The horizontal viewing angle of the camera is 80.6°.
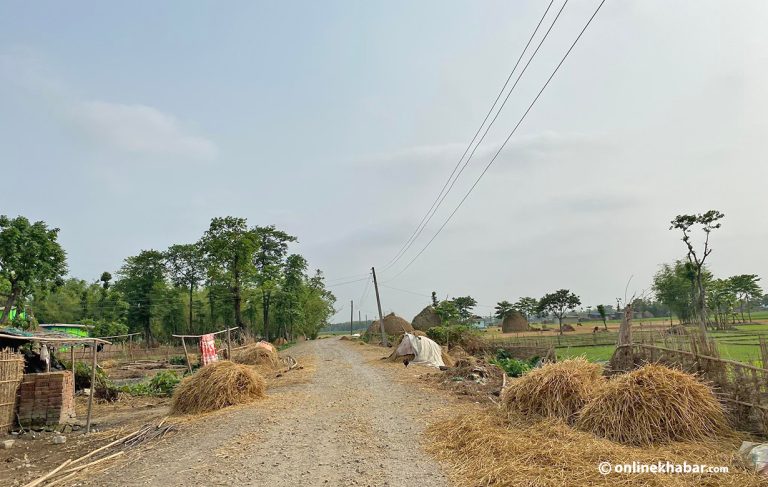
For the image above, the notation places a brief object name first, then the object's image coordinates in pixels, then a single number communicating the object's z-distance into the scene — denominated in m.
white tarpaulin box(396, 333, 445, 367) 18.77
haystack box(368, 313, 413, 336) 43.06
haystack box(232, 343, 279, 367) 19.48
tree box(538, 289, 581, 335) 67.25
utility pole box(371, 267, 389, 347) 32.00
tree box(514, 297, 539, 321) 78.88
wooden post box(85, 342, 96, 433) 8.75
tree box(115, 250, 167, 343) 50.19
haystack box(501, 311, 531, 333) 57.38
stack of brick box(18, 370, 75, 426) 9.19
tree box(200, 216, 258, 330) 35.81
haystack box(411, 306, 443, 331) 42.97
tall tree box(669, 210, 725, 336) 38.84
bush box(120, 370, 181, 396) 14.44
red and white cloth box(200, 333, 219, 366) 15.96
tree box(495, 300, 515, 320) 81.25
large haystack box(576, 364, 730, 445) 5.74
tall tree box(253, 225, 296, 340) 47.31
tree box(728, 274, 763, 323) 57.53
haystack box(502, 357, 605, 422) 6.92
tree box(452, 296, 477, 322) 85.66
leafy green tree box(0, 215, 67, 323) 22.28
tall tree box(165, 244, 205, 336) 54.91
